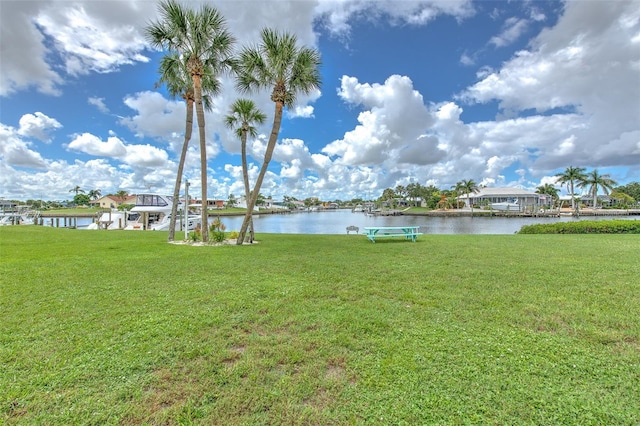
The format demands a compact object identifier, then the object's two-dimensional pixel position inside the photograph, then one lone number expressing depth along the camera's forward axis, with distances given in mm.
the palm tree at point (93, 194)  122162
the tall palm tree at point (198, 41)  11039
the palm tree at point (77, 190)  122188
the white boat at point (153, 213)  23328
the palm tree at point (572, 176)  64812
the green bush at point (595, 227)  16078
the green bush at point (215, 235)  12719
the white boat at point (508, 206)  76200
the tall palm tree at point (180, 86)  12805
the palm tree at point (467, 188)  84812
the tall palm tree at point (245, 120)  14112
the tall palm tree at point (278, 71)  11203
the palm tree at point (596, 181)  65312
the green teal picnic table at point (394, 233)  12180
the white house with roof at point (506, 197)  81500
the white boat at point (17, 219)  30084
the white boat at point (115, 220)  23625
